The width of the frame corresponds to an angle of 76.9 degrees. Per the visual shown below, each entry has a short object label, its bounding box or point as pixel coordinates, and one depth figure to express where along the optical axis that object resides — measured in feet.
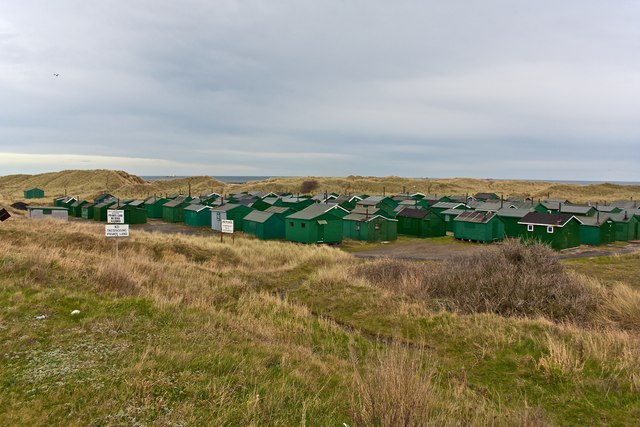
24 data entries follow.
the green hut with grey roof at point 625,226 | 139.36
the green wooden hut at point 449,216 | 160.15
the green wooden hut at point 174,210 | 191.83
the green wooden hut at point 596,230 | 127.65
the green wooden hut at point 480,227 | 128.98
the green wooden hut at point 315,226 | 125.08
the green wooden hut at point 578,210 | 146.72
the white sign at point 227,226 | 100.24
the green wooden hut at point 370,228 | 135.44
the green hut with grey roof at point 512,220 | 126.93
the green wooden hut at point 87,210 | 195.46
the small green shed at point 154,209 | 207.00
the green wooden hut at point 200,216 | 170.91
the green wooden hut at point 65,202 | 218.38
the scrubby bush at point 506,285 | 45.74
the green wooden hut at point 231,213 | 152.35
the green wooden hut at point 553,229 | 116.57
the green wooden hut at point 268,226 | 136.67
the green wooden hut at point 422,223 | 147.02
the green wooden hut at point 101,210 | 184.90
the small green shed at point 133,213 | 172.96
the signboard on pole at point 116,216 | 62.49
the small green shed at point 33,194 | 309.30
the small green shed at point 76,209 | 205.77
